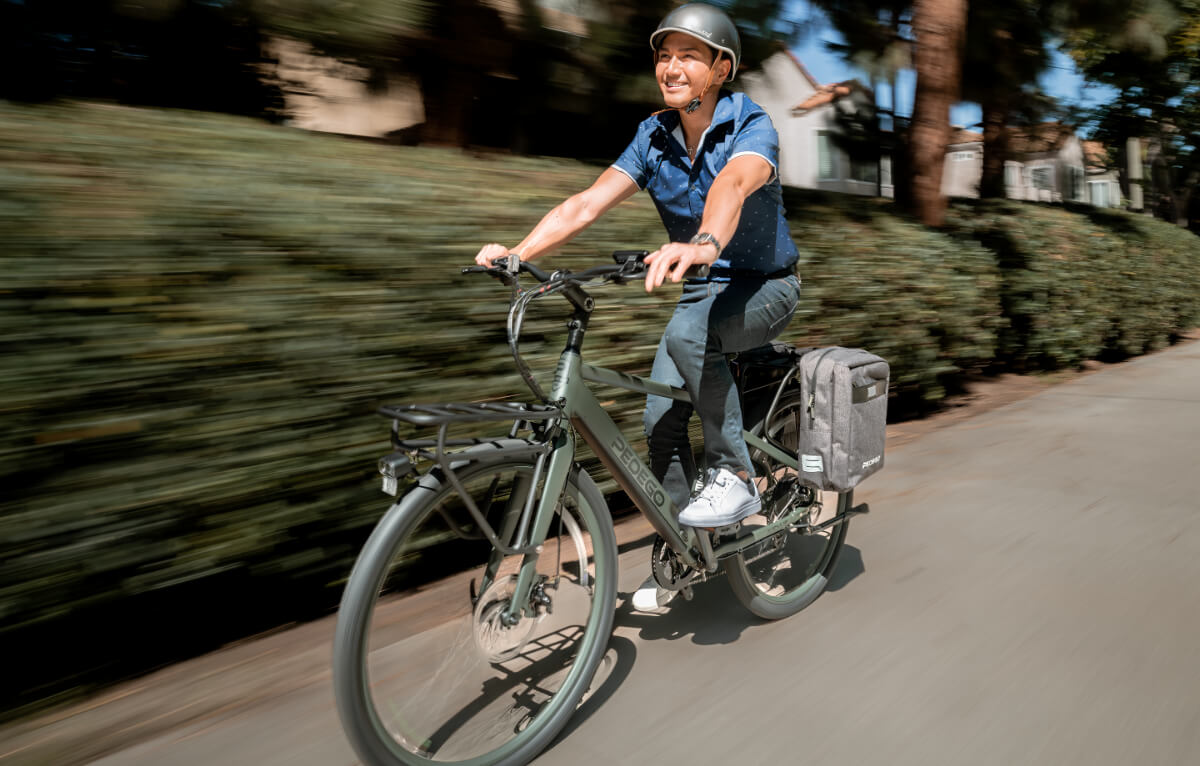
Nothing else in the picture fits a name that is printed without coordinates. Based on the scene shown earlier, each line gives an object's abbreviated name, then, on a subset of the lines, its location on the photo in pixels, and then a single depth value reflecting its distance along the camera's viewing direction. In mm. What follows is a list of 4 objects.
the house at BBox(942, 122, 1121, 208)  12531
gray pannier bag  3176
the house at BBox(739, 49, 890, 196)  7461
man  2691
